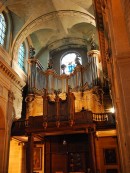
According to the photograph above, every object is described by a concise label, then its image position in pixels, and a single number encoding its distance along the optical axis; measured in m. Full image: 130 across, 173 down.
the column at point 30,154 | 10.92
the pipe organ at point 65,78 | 14.89
